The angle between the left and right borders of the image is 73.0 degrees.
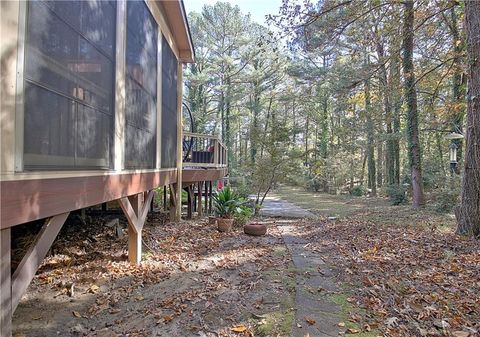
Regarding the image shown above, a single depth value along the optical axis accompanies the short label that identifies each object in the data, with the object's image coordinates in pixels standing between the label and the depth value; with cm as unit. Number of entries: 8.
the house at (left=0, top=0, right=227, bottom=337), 212
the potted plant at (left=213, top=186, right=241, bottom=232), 872
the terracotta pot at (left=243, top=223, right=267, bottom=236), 775
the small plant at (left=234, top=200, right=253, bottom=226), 905
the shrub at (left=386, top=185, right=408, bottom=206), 1366
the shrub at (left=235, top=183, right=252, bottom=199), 1362
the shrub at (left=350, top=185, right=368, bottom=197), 2094
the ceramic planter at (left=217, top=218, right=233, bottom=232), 820
